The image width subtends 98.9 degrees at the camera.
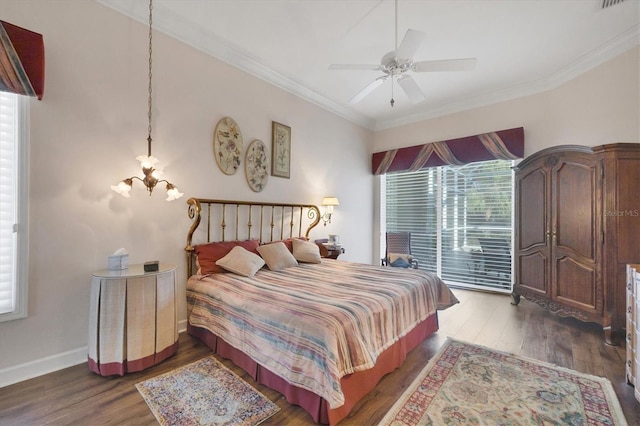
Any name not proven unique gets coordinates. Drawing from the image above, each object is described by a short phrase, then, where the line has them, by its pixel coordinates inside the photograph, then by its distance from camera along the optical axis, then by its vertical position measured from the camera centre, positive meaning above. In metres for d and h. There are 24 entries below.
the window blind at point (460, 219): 4.27 -0.05
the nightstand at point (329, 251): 4.04 -0.53
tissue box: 2.17 -0.39
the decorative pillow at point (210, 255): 2.69 -0.41
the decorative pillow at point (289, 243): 3.52 -0.37
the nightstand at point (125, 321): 1.97 -0.79
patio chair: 4.57 -0.55
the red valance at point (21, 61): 1.76 +1.01
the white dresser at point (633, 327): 1.81 -0.76
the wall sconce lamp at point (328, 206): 4.22 +0.14
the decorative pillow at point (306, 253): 3.38 -0.47
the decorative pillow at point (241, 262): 2.65 -0.48
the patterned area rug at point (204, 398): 1.59 -1.18
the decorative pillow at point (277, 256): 3.01 -0.47
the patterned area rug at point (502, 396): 1.62 -1.19
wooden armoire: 2.66 -0.13
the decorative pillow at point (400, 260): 4.43 -0.73
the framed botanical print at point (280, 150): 3.68 +0.89
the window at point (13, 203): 1.90 +0.07
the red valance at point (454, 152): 3.99 +1.05
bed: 1.59 -0.67
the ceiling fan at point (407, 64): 2.11 +1.31
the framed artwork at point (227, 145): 3.08 +0.80
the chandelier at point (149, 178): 2.26 +0.32
